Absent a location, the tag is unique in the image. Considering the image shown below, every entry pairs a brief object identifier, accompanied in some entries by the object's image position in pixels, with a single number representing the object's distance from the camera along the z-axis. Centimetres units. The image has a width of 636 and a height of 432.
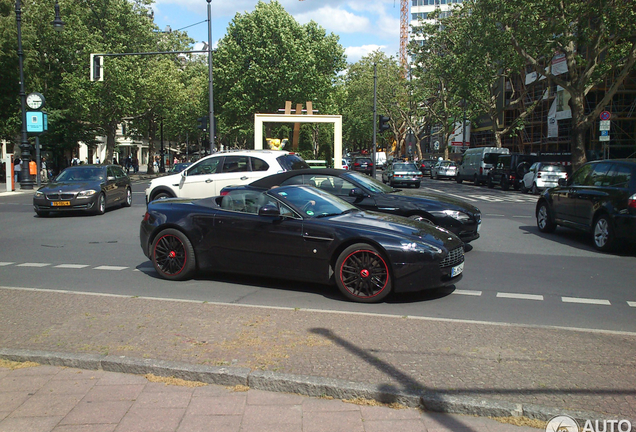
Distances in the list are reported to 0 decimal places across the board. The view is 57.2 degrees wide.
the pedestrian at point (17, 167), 3427
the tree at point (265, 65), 4294
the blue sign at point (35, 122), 2920
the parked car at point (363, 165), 4931
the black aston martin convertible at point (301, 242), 677
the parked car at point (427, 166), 5352
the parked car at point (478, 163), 3684
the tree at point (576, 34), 2495
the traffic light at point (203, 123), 2852
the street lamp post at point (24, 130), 2597
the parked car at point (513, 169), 3172
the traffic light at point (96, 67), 2431
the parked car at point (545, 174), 2777
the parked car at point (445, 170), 4738
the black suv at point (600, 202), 1028
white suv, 1541
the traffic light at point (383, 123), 2909
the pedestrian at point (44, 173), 4269
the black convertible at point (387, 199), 1029
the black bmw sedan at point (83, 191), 1628
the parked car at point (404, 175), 3331
